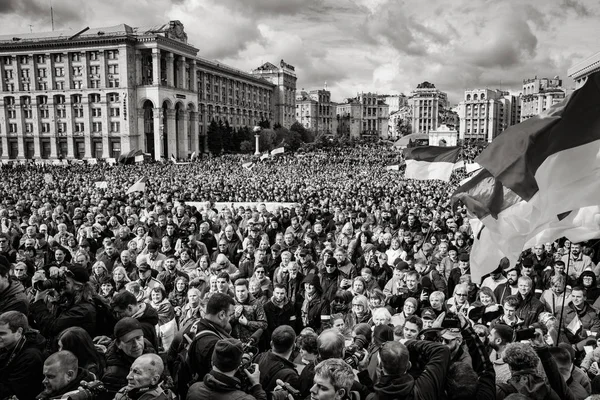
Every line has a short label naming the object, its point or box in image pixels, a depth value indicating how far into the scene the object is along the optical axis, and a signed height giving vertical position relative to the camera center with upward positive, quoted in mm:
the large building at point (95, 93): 67438 +9503
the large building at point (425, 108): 163375 +16747
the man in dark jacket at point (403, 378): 3100 -1436
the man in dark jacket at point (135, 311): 4301 -1352
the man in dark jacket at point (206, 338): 3830 -1431
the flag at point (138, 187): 18072 -1018
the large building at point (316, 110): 156500 +16062
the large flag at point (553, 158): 4160 -8
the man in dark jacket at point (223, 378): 3094 -1407
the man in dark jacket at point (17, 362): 3424 -1443
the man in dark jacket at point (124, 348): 3574 -1427
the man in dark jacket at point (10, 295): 4457 -1279
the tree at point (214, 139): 80375 +3311
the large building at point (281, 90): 113562 +16310
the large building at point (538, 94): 143625 +19685
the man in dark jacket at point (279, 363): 3668 -1585
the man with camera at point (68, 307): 4535 -1437
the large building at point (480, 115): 163375 +14614
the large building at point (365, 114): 182250 +16658
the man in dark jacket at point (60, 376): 3215 -1438
